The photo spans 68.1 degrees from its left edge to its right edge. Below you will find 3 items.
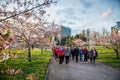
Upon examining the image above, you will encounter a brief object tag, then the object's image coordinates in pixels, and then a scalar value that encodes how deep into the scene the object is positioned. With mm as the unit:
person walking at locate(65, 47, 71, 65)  8025
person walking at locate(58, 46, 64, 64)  7856
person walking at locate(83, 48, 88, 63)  9642
